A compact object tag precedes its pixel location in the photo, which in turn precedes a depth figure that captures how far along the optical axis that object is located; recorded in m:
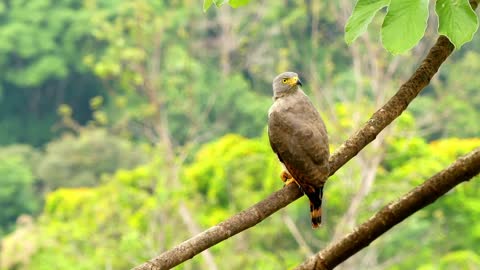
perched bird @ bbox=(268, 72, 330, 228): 16.40
